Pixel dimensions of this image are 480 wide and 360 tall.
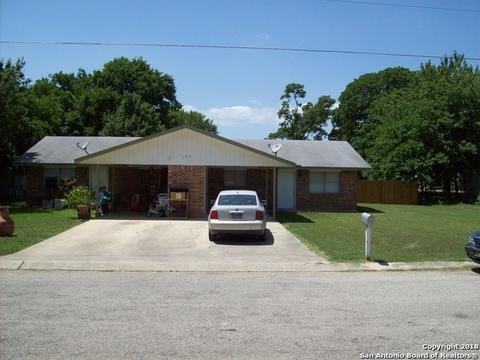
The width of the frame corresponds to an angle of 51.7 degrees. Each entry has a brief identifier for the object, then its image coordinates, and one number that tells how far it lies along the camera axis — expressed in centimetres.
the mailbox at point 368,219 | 1204
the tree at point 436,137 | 3622
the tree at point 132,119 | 4420
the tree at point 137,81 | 5350
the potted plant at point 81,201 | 2039
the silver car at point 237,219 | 1447
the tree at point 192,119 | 6192
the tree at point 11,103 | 2652
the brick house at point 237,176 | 2662
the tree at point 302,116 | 6444
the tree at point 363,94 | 5884
